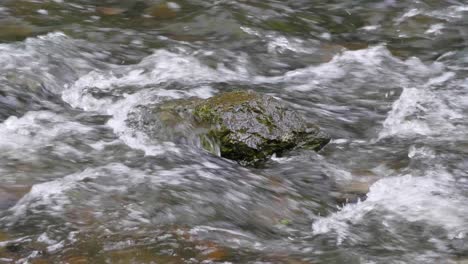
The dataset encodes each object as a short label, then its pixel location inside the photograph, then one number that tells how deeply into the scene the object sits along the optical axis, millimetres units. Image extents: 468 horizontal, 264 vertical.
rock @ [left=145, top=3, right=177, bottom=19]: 17844
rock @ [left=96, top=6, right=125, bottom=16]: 17906
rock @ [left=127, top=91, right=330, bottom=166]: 11406
